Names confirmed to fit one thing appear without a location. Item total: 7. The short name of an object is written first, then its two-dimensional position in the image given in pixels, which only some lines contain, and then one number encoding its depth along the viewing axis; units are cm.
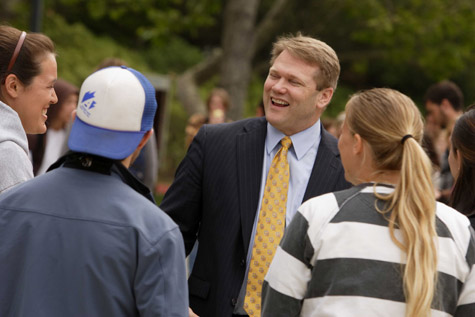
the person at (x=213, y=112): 1281
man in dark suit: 574
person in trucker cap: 372
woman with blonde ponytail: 399
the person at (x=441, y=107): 1280
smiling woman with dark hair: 503
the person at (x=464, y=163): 546
